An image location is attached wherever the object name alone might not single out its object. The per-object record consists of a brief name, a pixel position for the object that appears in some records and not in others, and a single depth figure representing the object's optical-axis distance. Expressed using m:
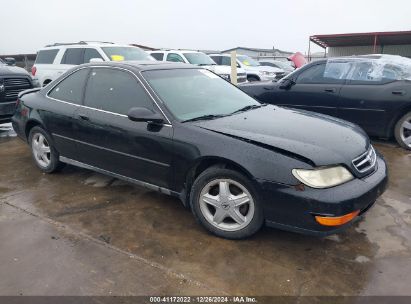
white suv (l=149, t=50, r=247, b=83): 12.77
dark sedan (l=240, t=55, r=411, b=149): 5.75
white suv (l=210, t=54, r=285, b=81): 15.19
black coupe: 2.86
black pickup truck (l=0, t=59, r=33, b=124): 6.84
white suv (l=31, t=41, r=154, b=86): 9.67
